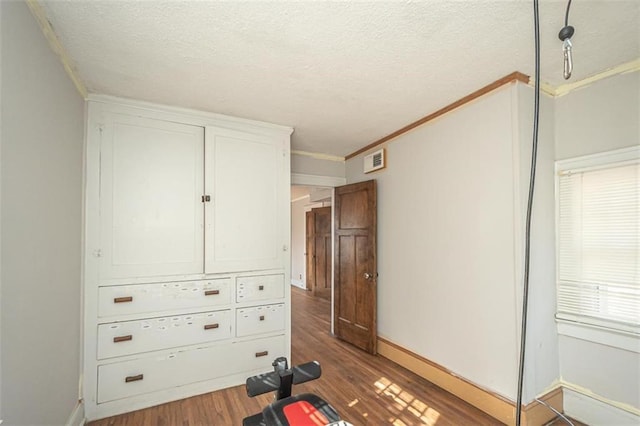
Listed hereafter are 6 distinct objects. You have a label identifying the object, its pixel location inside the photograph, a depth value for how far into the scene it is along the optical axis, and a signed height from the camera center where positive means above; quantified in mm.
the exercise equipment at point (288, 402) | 1218 -857
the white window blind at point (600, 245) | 1933 -206
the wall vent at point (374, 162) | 3461 +668
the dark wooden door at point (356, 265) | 3438 -640
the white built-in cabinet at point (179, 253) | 2289 -344
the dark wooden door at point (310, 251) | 7142 -909
